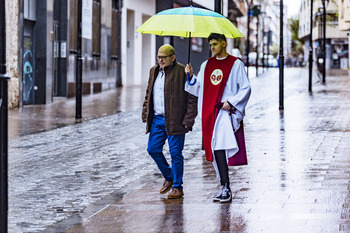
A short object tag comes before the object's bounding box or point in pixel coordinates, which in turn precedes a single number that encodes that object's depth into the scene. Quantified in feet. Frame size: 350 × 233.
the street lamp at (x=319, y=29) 207.25
